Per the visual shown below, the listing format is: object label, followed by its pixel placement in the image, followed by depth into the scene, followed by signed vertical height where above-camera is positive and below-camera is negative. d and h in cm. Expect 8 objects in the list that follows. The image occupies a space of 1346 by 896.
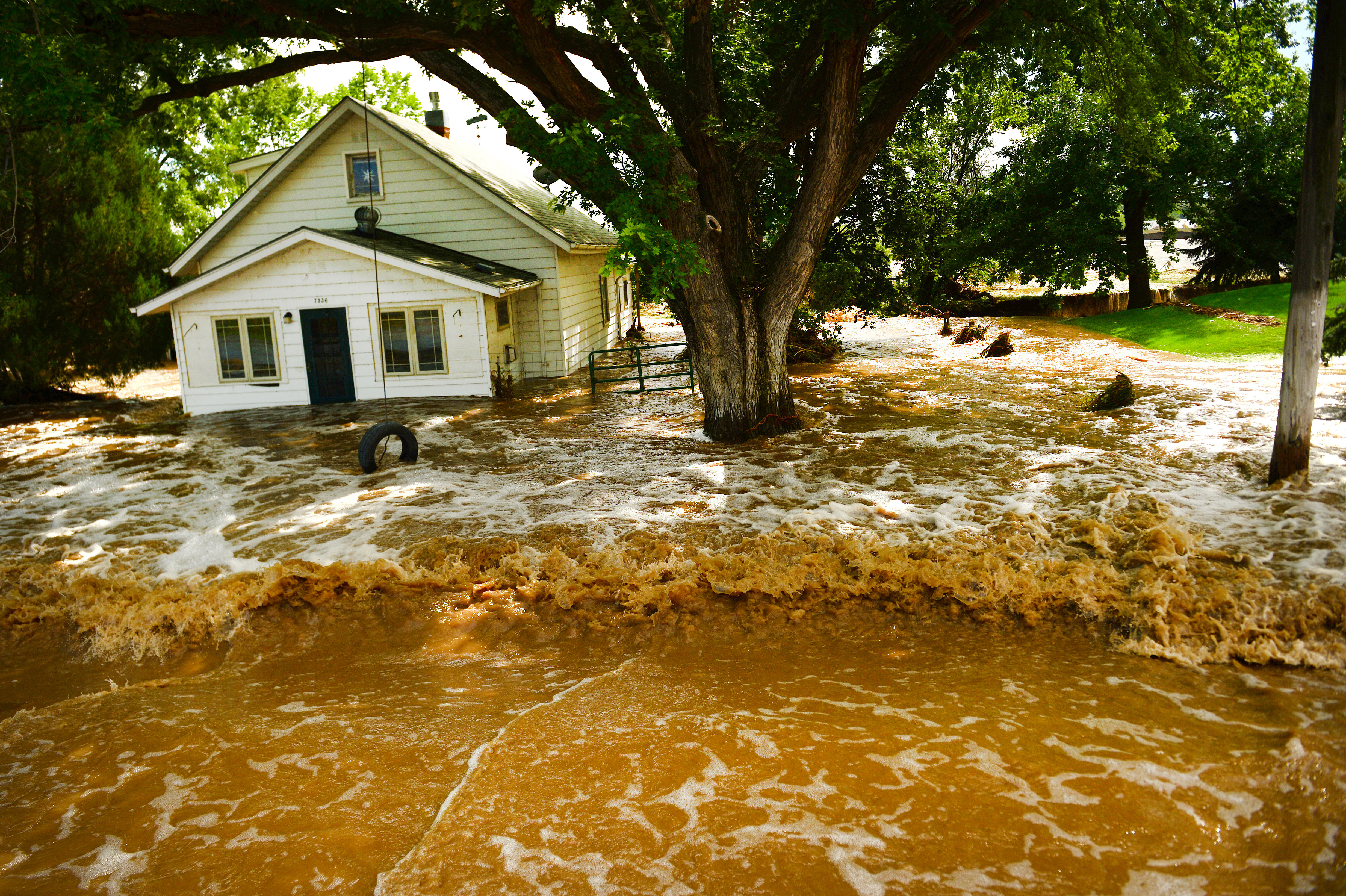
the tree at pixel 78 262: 1864 +171
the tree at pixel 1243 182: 2434 +320
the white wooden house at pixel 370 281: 1734 +93
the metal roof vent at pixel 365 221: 1877 +230
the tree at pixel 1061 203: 2595 +299
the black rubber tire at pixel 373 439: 1226 -158
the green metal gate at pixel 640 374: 1692 -120
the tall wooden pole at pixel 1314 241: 844 +48
